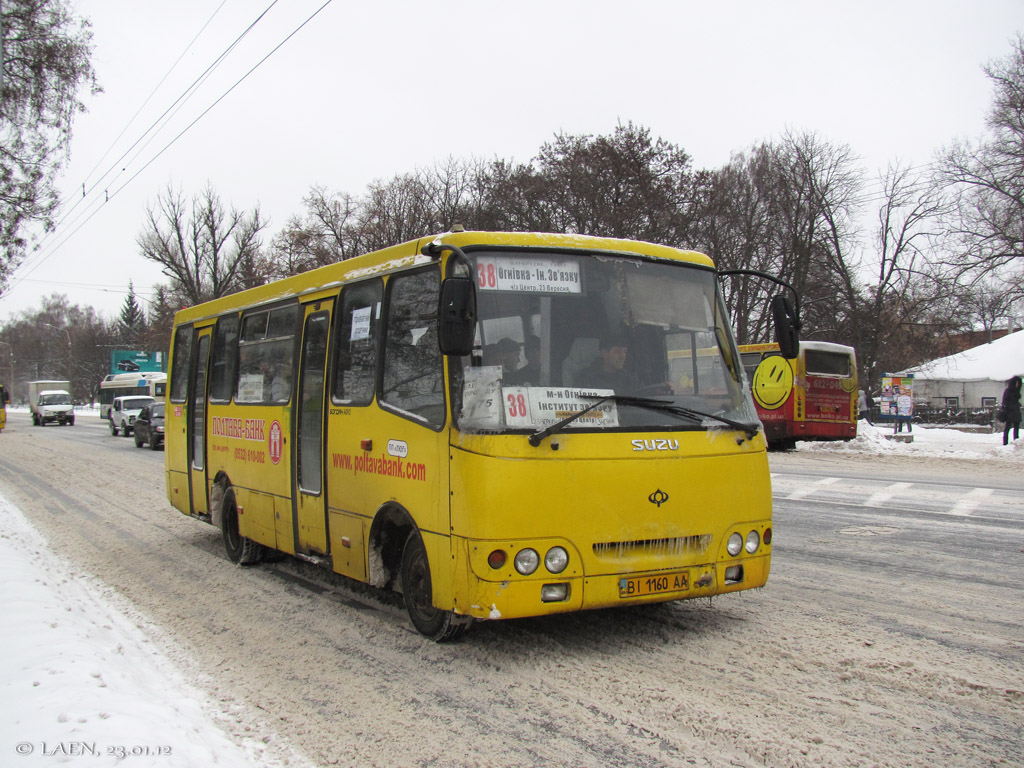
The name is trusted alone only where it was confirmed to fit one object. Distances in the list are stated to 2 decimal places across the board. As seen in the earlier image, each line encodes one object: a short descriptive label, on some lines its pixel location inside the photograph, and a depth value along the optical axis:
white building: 52.97
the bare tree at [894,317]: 37.56
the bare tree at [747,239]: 39.53
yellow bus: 4.92
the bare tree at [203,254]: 60.91
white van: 37.84
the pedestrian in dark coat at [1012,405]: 23.52
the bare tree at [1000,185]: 30.19
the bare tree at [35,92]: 18.61
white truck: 53.81
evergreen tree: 103.82
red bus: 24.27
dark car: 29.25
